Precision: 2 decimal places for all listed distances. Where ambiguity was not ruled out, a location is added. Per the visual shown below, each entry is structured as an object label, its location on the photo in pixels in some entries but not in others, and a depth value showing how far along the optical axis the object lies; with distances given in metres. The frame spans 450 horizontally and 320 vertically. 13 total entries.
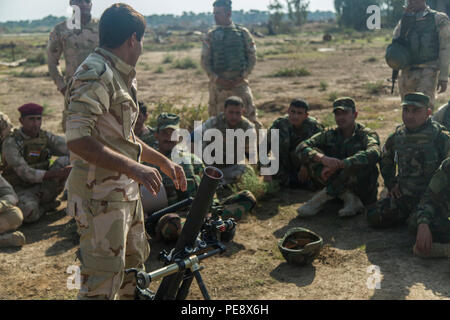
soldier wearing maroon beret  5.09
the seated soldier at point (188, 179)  4.69
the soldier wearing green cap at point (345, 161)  4.79
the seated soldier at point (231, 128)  5.77
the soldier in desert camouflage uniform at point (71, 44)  5.99
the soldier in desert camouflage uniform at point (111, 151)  2.31
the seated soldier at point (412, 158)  4.27
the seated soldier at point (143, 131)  5.18
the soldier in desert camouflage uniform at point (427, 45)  5.67
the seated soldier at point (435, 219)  3.78
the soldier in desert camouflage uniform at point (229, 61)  6.97
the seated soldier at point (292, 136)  5.76
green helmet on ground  3.81
